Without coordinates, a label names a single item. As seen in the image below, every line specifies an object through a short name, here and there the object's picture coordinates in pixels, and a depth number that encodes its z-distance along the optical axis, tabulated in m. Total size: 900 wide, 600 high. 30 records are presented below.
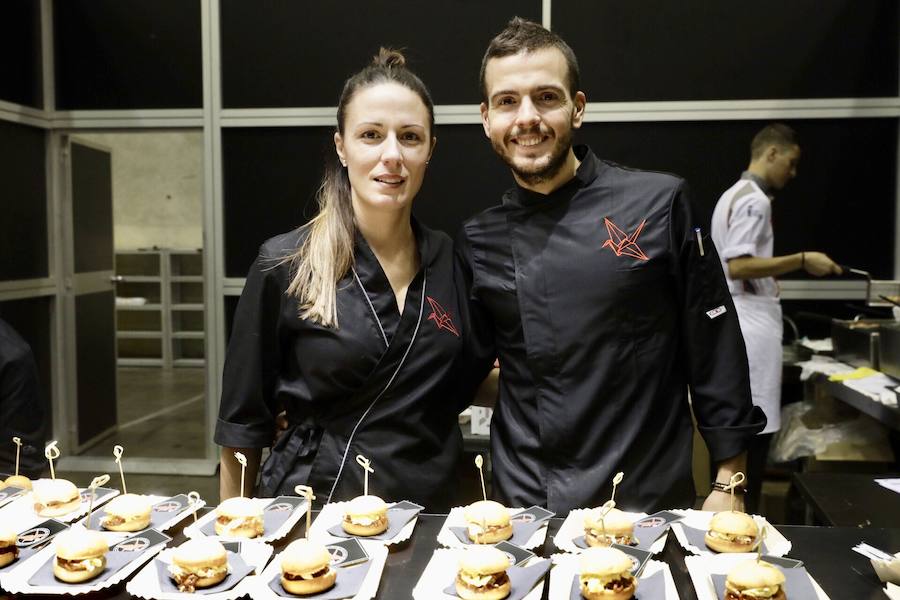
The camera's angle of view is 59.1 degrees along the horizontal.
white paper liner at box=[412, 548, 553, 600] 1.26
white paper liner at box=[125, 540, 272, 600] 1.25
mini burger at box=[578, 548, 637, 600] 1.22
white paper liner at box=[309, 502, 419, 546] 1.44
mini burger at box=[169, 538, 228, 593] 1.27
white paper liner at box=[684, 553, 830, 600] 1.25
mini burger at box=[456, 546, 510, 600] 1.24
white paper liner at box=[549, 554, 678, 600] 1.25
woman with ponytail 1.77
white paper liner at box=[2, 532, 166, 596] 1.26
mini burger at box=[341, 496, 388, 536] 1.48
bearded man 1.75
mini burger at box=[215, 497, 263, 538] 1.46
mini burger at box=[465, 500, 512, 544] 1.44
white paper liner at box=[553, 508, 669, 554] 1.41
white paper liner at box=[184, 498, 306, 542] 1.46
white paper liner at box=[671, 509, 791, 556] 1.40
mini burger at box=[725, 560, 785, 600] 1.19
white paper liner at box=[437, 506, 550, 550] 1.43
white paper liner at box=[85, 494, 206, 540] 1.48
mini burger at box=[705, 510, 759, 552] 1.40
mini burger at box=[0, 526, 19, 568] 1.33
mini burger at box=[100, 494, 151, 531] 1.50
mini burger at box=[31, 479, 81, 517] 1.56
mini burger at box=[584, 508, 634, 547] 1.41
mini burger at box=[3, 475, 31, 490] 1.72
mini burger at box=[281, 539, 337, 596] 1.25
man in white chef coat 3.49
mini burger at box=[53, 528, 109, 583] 1.28
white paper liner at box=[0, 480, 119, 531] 1.53
